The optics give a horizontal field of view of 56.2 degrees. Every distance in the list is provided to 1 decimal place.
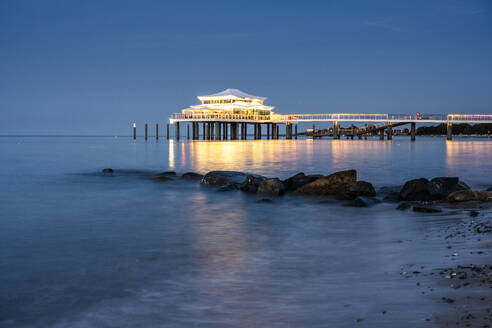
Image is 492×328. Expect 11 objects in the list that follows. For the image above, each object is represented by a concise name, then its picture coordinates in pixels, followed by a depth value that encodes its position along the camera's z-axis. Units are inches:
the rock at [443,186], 498.0
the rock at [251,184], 606.5
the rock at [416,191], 496.1
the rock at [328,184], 563.2
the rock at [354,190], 533.6
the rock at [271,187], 577.0
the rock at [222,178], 684.1
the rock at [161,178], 786.8
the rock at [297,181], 607.2
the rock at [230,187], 622.2
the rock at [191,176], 780.0
